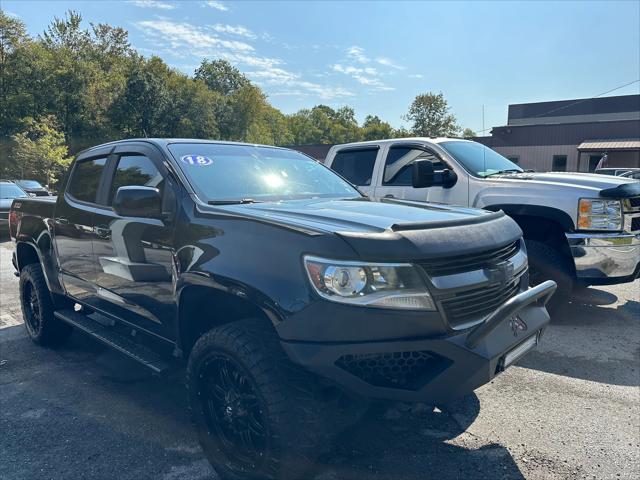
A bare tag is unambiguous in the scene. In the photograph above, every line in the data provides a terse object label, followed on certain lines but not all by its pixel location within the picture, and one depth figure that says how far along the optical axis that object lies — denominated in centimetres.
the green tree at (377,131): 7684
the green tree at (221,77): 8400
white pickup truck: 471
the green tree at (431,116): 5150
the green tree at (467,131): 6106
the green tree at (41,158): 2977
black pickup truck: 209
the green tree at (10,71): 3975
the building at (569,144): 3002
